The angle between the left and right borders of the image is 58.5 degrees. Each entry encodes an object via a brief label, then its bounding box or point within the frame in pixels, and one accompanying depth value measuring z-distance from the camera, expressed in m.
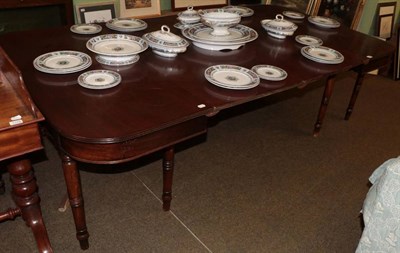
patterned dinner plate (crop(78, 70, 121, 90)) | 1.53
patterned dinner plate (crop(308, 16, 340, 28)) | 2.67
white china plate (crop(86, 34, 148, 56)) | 1.80
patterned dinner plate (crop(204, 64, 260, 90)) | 1.65
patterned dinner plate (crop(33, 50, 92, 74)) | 1.61
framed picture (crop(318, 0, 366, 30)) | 4.04
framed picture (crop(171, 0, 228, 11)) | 3.06
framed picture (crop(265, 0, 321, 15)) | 3.89
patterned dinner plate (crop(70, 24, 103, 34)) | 2.07
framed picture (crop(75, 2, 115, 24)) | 2.62
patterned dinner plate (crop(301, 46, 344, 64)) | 2.04
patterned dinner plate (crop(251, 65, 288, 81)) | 1.78
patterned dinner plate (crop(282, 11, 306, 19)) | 2.77
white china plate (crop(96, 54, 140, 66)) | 1.74
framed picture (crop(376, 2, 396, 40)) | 4.40
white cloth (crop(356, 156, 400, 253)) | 1.39
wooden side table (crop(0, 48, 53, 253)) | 1.17
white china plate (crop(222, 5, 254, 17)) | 2.65
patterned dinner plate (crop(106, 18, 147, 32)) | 2.13
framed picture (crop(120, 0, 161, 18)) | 2.82
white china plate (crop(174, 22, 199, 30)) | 2.25
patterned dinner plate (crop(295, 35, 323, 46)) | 2.27
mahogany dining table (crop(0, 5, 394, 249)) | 1.33
